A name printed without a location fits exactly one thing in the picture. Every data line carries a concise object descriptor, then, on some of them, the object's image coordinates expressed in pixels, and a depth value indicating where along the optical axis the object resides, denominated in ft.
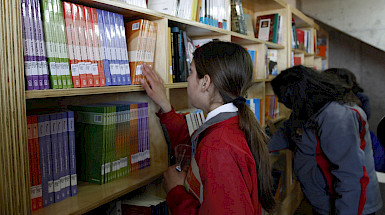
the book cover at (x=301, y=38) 13.13
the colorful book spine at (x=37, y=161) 3.52
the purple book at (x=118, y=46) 4.40
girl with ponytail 3.62
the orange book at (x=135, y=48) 4.76
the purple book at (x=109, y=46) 4.25
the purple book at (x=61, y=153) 3.82
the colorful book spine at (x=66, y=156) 3.89
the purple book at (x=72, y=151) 3.96
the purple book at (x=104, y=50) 4.17
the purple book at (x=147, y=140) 5.22
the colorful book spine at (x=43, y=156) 3.60
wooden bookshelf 2.79
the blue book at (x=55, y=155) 3.75
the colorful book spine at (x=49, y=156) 3.67
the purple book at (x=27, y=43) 3.16
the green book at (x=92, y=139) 4.41
